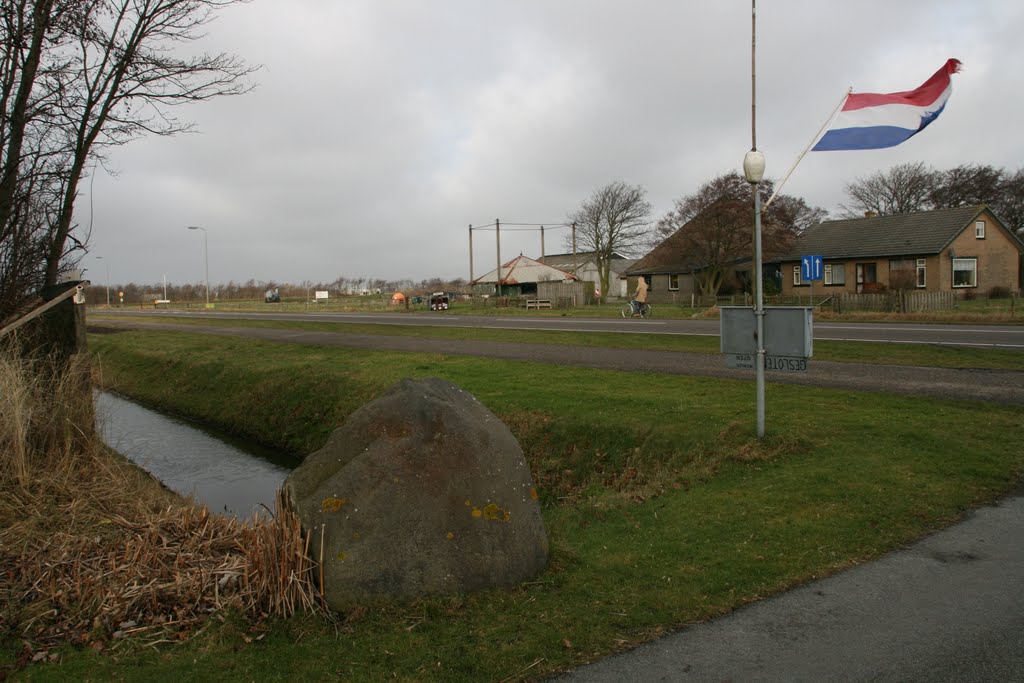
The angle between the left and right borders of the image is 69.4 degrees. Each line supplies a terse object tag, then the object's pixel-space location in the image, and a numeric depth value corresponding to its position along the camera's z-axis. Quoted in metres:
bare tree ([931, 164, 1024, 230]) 62.00
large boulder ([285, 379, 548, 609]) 4.88
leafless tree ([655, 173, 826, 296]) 47.00
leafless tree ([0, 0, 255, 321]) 8.83
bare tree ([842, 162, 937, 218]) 66.19
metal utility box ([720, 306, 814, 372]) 8.52
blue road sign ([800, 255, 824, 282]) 31.30
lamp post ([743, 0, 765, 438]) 8.43
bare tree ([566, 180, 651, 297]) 62.16
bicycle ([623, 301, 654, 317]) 35.72
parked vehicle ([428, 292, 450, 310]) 51.75
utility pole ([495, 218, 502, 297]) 62.38
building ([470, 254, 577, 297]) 62.03
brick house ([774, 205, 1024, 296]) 43.56
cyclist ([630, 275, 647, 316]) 33.50
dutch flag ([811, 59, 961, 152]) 9.10
